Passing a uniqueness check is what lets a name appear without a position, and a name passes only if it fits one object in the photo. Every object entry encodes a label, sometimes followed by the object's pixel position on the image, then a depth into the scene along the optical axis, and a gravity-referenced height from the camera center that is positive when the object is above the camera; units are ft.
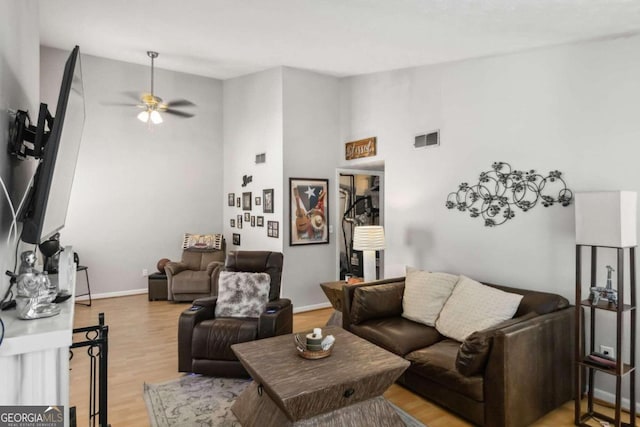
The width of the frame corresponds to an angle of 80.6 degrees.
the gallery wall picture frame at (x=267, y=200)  17.84 +0.36
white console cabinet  3.44 -1.47
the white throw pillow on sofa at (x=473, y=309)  9.60 -2.72
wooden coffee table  6.79 -3.28
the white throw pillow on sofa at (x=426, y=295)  11.09 -2.69
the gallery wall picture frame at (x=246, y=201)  19.81 +0.36
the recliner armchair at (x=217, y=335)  10.28 -3.49
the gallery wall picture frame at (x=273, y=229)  17.42 -1.01
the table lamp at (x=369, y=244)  14.23 -1.40
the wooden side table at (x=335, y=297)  13.74 -3.52
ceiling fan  17.72 +5.27
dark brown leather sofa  7.92 -3.64
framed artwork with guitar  17.31 -0.17
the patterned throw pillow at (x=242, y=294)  11.30 -2.64
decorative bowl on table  7.91 -3.04
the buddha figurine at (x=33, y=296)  3.96 -0.94
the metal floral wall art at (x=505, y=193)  10.41 +0.38
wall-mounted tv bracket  4.79 +1.00
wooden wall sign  16.39 +2.66
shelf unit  7.96 -3.18
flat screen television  4.19 +0.50
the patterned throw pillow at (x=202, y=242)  20.45 -1.85
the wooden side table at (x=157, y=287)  19.10 -3.99
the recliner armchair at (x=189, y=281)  18.45 -3.56
